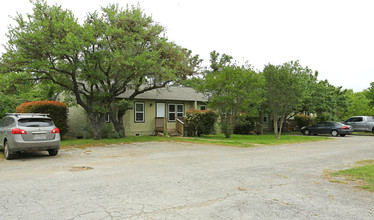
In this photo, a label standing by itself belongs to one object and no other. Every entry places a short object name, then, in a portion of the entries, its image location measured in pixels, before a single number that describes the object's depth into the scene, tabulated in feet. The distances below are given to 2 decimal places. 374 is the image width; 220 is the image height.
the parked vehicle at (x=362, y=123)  83.82
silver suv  32.60
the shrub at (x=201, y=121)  70.13
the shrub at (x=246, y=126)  86.48
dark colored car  77.92
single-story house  71.36
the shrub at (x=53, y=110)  58.80
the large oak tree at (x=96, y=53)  48.06
